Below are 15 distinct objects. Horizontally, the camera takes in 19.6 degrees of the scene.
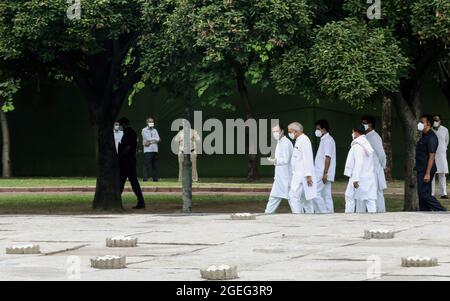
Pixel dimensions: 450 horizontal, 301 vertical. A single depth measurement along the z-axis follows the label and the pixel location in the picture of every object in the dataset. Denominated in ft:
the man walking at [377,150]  76.95
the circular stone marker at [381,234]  52.90
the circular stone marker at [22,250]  48.85
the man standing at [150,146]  126.82
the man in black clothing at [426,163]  73.92
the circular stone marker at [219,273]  39.11
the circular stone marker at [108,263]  42.93
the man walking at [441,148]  95.04
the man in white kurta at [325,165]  77.41
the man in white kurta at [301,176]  73.61
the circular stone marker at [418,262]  41.75
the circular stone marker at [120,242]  51.29
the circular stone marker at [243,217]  65.21
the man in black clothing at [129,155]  88.07
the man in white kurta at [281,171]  74.95
